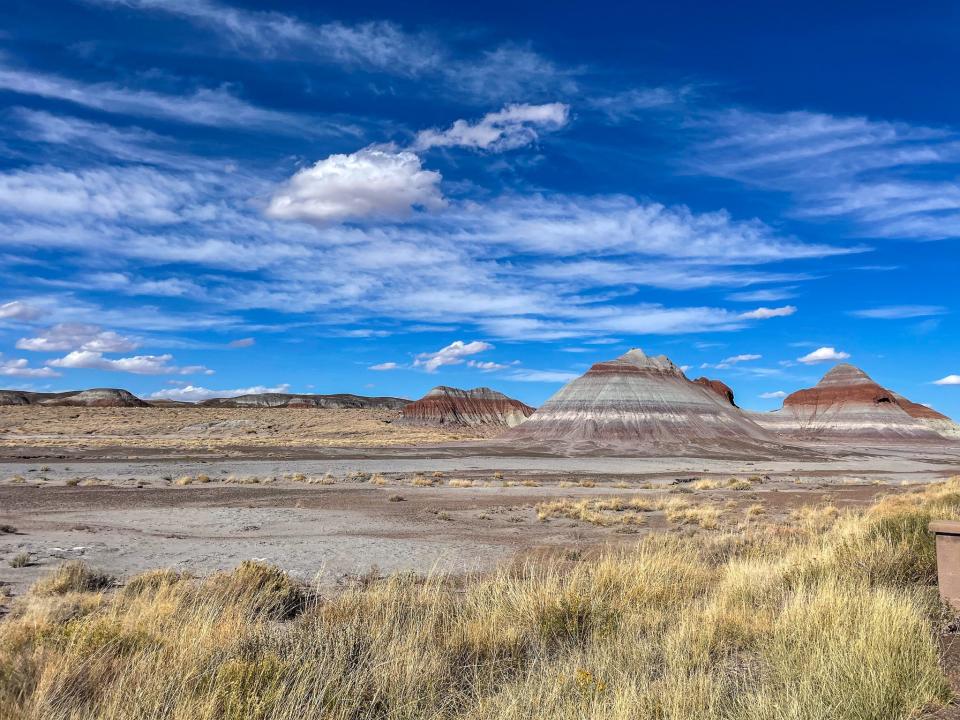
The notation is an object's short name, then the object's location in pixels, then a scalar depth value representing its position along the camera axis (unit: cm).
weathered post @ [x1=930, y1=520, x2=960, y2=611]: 684
